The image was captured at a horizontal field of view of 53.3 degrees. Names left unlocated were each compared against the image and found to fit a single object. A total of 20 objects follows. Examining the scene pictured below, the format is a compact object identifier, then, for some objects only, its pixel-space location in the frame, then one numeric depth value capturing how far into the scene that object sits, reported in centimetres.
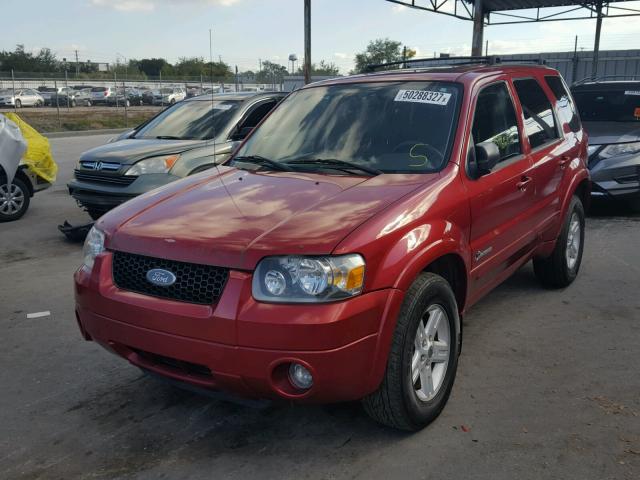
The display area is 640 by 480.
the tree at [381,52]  5353
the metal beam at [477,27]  1798
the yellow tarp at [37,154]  888
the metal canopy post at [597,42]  2178
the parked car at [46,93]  3896
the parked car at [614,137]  812
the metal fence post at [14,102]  3407
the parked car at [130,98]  4134
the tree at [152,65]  6516
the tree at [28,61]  6173
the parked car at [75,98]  3921
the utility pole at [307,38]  1757
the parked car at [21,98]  3577
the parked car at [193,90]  3929
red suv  270
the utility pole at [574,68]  2380
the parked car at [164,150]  725
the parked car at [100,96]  4079
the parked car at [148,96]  4216
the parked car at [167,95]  4182
